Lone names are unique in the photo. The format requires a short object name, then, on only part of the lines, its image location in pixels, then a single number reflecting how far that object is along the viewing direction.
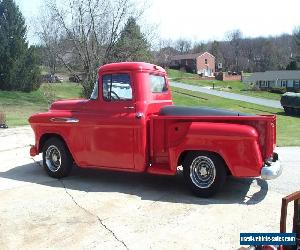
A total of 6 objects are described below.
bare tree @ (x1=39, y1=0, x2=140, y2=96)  28.89
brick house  111.19
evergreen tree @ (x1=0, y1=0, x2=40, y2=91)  44.16
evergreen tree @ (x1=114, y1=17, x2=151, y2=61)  29.84
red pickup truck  6.85
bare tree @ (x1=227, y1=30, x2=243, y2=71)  122.94
